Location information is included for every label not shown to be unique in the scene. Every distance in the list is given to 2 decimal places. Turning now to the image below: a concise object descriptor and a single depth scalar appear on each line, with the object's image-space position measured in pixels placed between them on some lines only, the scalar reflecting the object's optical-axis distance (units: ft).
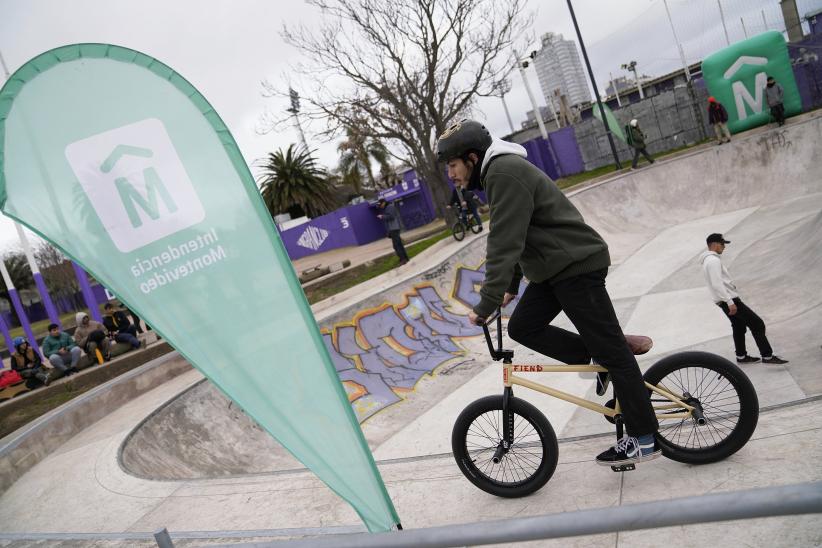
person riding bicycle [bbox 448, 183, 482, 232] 53.36
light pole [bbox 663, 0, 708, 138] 72.90
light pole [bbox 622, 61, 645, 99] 148.44
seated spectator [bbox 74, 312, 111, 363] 40.86
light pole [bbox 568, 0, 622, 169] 68.59
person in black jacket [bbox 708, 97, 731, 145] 57.62
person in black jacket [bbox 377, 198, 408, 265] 48.32
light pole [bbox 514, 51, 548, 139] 77.47
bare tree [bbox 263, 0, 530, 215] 60.85
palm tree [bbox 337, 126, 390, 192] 138.50
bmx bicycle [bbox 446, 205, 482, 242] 53.62
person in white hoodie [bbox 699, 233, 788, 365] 17.70
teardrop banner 9.51
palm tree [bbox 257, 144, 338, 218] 141.18
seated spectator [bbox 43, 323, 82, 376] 39.60
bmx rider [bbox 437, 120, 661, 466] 9.53
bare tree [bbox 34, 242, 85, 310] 142.10
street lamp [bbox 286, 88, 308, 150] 60.26
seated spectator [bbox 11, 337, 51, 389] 39.52
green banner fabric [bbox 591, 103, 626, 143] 71.61
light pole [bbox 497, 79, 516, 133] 64.69
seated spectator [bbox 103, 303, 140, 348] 43.06
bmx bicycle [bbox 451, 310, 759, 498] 10.07
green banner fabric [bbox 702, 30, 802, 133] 58.54
